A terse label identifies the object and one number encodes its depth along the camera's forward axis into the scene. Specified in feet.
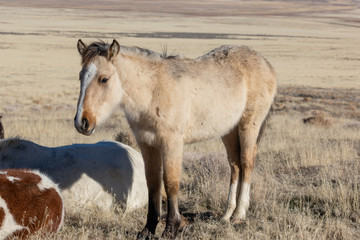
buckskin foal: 29.37
